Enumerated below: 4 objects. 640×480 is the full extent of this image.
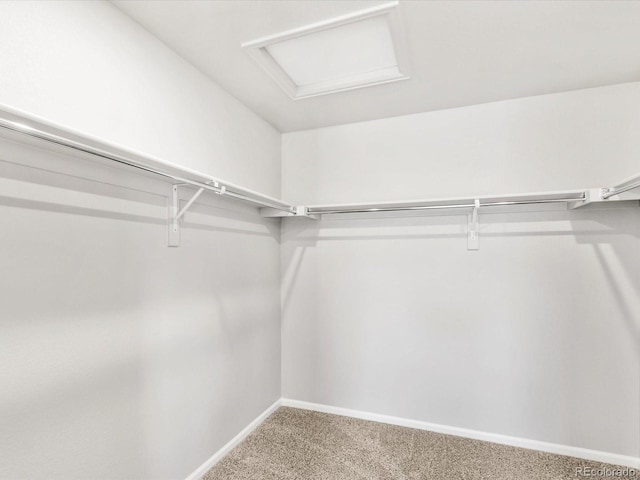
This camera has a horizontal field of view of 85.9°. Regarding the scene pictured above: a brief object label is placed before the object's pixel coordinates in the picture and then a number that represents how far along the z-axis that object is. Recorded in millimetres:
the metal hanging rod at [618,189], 1558
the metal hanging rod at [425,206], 2006
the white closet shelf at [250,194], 995
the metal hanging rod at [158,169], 967
